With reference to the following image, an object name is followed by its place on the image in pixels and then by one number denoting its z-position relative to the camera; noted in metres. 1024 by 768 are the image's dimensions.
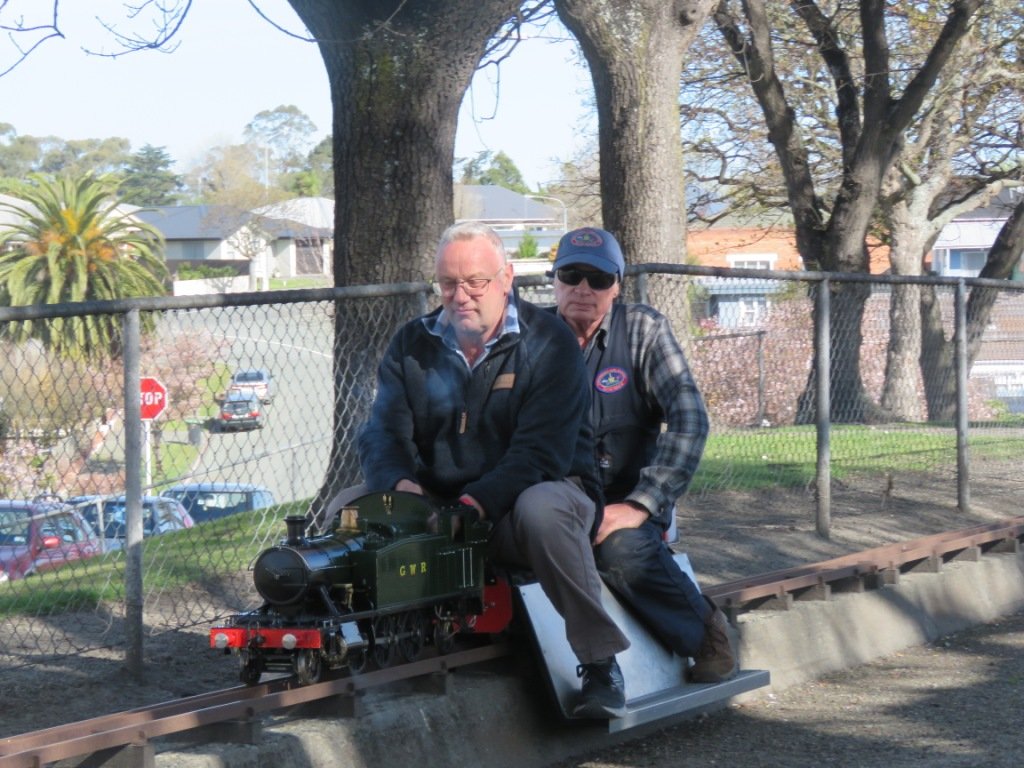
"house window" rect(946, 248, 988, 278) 65.50
